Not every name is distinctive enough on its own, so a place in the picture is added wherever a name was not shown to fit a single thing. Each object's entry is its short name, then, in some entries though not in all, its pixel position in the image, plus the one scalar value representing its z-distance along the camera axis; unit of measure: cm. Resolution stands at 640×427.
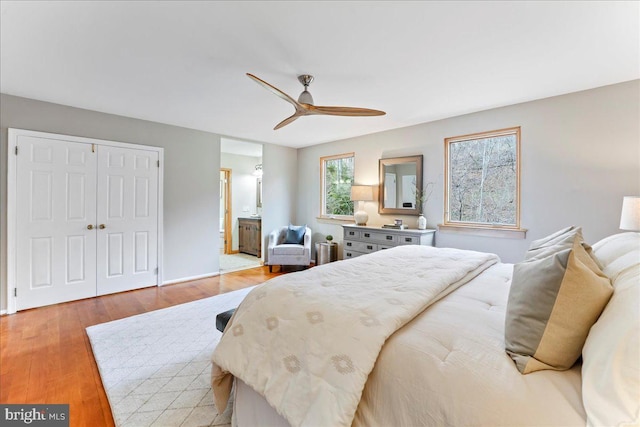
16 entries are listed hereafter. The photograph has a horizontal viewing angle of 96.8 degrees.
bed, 76
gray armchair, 502
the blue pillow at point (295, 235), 537
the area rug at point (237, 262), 538
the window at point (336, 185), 532
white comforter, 102
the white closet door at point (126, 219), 379
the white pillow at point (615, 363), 68
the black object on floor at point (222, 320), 205
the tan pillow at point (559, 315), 89
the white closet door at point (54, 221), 327
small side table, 516
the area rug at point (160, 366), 169
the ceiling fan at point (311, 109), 254
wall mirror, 421
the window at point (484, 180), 340
